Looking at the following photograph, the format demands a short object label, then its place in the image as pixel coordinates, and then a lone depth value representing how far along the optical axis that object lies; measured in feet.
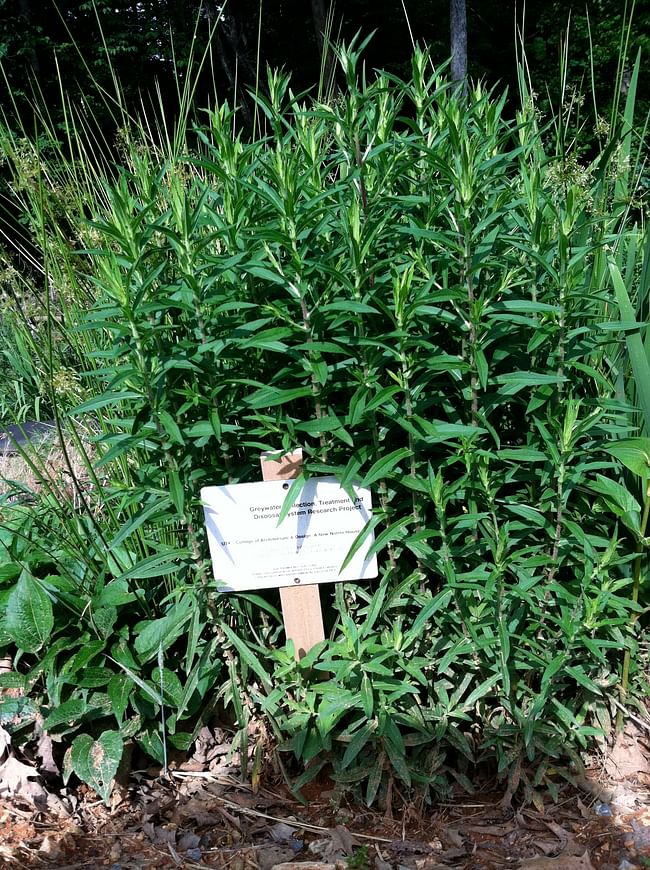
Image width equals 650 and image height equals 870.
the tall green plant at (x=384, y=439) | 6.23
